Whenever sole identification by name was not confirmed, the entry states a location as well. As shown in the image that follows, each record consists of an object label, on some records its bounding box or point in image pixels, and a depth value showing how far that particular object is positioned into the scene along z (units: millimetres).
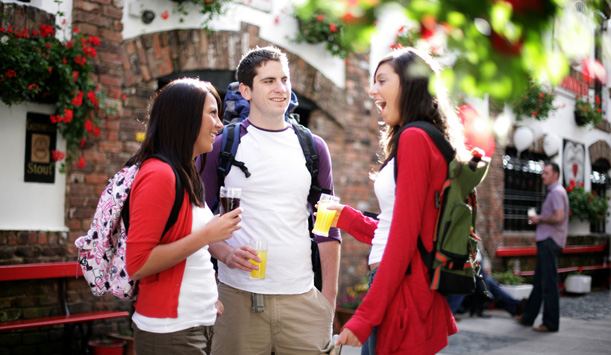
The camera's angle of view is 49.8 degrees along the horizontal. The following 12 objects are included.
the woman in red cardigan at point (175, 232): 2170
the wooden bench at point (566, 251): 11062
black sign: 5230
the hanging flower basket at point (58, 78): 4781
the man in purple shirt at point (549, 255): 7449
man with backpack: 2773
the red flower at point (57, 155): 5258
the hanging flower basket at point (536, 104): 11195
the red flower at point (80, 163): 5430
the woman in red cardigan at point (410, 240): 2189
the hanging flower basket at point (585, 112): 13586
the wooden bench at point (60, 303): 4883
